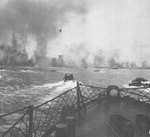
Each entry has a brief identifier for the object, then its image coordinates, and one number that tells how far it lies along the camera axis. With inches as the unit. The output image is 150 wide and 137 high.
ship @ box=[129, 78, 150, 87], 2661.4
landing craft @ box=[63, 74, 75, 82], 3422.7
